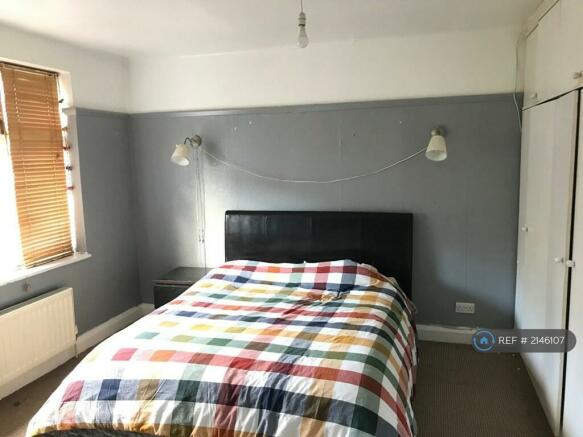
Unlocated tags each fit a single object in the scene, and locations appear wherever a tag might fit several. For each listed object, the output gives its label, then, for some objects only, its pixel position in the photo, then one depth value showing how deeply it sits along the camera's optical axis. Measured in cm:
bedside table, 358
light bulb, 204
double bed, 185
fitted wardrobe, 205
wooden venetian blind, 304
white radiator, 281
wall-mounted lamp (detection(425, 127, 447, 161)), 304
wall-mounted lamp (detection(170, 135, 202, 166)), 350
